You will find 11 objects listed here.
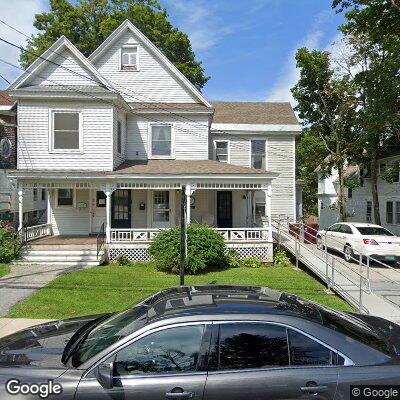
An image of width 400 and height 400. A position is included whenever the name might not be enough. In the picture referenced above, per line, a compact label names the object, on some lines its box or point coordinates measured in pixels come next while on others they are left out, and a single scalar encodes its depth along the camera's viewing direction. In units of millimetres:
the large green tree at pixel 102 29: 38875
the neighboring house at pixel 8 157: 21078
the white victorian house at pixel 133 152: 16641
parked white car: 16234
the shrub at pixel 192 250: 14109
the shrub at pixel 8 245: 15211
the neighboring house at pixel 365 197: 26078
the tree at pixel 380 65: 17922
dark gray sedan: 3449
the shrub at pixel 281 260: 16531
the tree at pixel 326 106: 27388
